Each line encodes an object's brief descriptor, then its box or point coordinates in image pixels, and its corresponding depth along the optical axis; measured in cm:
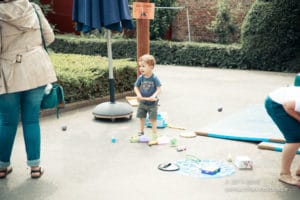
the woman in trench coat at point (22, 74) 423
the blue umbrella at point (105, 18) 668
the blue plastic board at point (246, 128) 598
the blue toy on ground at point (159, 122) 667
